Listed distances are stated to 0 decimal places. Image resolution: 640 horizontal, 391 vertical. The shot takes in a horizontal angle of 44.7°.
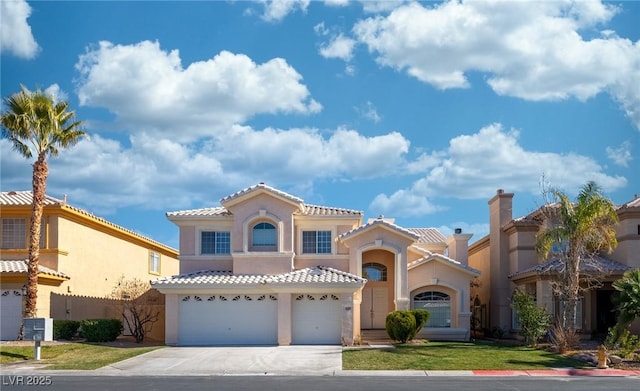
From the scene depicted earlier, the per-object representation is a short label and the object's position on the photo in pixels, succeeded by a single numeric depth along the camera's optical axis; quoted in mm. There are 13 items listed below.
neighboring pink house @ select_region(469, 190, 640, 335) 36156
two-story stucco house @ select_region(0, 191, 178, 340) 36906
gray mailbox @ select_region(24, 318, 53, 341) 29703
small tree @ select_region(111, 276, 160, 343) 37438
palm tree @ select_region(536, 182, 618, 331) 31578
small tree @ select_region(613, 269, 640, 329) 29594
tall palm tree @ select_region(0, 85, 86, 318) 34562
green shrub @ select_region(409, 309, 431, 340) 35188
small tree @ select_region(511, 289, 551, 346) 33750
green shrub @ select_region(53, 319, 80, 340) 36125
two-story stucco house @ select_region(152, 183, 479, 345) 35625
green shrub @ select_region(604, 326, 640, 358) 29036
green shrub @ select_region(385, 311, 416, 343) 34594
